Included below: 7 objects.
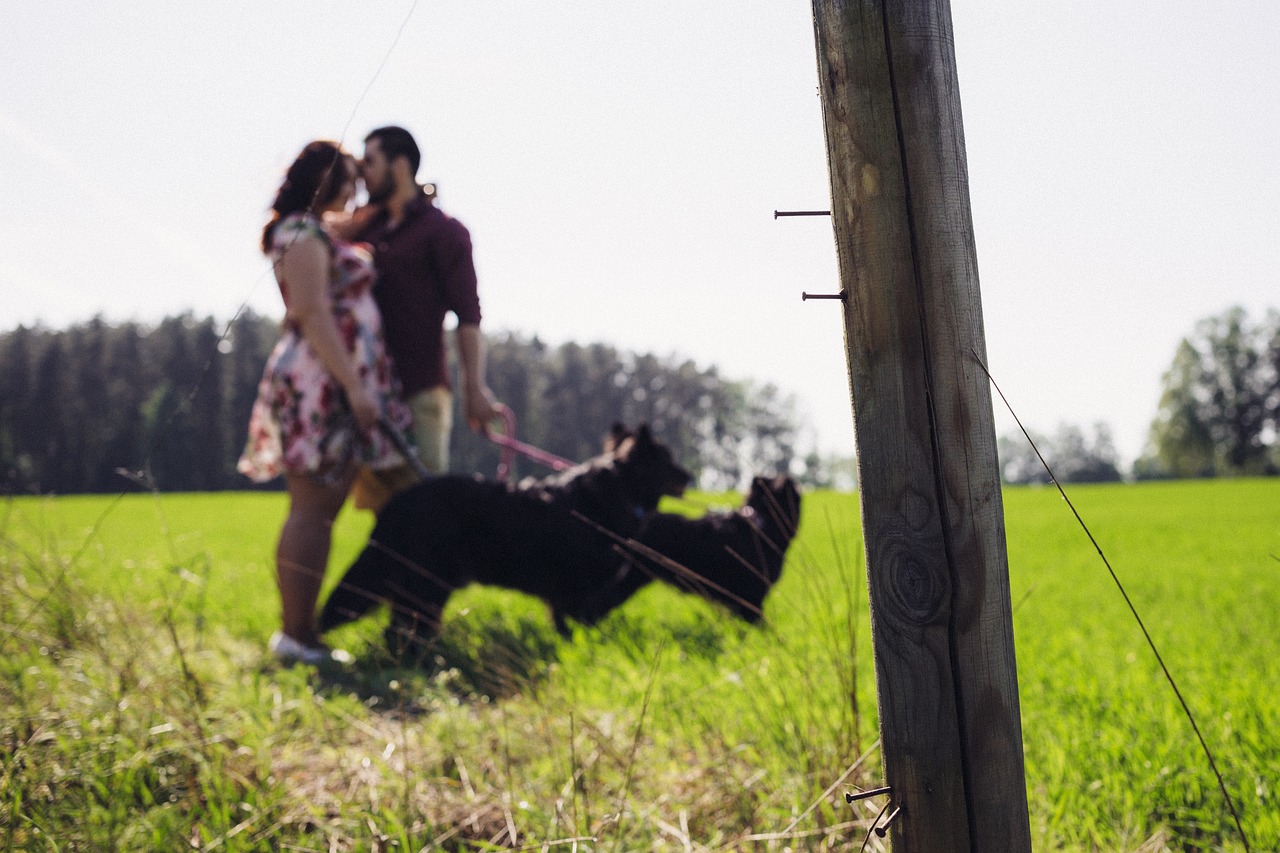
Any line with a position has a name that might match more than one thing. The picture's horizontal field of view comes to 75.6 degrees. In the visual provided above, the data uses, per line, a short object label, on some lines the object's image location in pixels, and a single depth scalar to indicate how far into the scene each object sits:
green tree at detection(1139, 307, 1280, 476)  56.25
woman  3.92
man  4.39
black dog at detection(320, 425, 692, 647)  4.12
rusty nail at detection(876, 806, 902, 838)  1.25
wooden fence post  1.23
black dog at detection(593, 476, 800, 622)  5.08
